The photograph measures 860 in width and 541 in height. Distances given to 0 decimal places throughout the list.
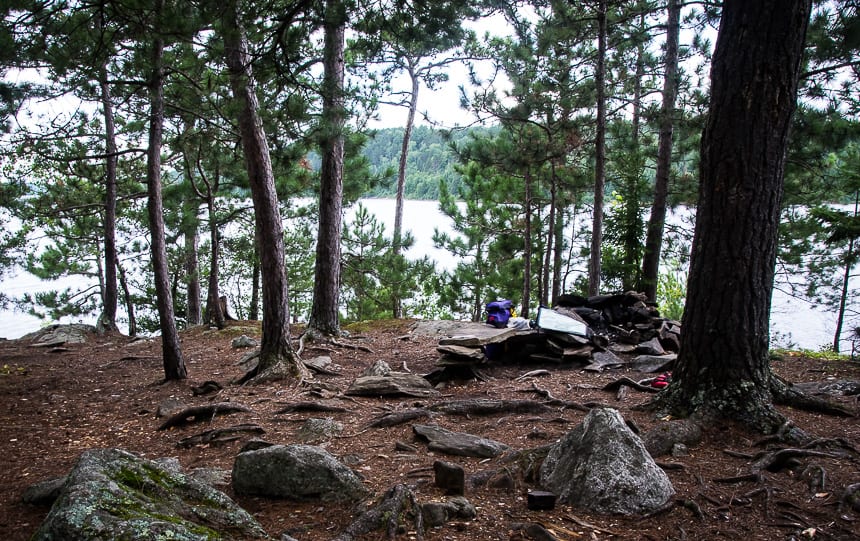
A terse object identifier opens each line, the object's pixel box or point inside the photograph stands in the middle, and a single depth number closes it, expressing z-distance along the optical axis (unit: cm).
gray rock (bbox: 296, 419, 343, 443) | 477
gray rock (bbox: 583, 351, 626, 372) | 712
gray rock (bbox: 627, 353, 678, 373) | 672
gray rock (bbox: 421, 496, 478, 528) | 300
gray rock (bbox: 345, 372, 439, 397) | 618
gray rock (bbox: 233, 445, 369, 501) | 338
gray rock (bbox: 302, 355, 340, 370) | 756
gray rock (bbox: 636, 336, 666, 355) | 749
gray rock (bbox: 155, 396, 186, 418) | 583
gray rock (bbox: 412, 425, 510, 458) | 411
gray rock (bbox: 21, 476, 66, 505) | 345
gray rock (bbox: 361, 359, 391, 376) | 693
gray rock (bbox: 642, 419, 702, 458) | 393
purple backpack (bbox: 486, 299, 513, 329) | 913
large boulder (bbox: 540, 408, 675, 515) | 313
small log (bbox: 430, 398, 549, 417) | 523
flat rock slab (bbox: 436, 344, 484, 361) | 676
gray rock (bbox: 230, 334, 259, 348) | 1026
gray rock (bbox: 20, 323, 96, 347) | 1168
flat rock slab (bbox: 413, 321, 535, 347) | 733
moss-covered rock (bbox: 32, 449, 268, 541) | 210
